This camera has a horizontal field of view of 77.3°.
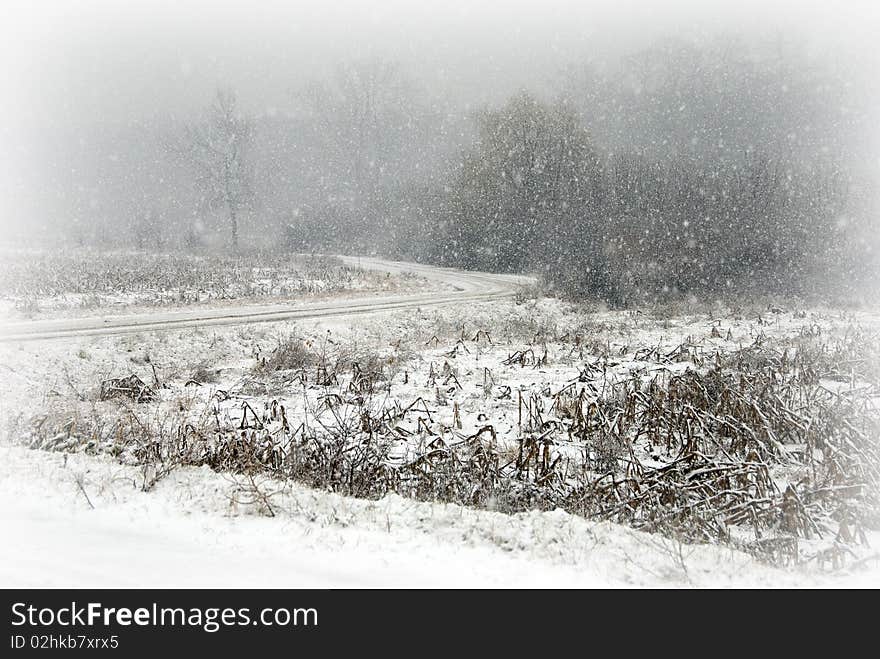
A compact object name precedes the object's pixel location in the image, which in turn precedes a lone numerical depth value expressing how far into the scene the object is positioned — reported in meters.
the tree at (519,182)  34.22
